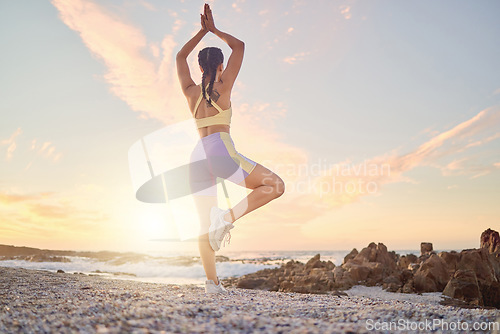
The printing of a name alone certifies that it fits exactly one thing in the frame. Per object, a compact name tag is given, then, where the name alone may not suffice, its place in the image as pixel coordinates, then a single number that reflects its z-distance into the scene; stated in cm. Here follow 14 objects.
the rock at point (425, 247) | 1921
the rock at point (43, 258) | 2560
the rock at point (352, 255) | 1817
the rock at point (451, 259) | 1220
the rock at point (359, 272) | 1316
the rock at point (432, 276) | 1109
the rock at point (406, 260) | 1651
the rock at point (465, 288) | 912
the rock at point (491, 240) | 1467
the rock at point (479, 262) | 1127
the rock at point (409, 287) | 1116
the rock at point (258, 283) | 1398
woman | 452
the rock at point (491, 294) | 907
